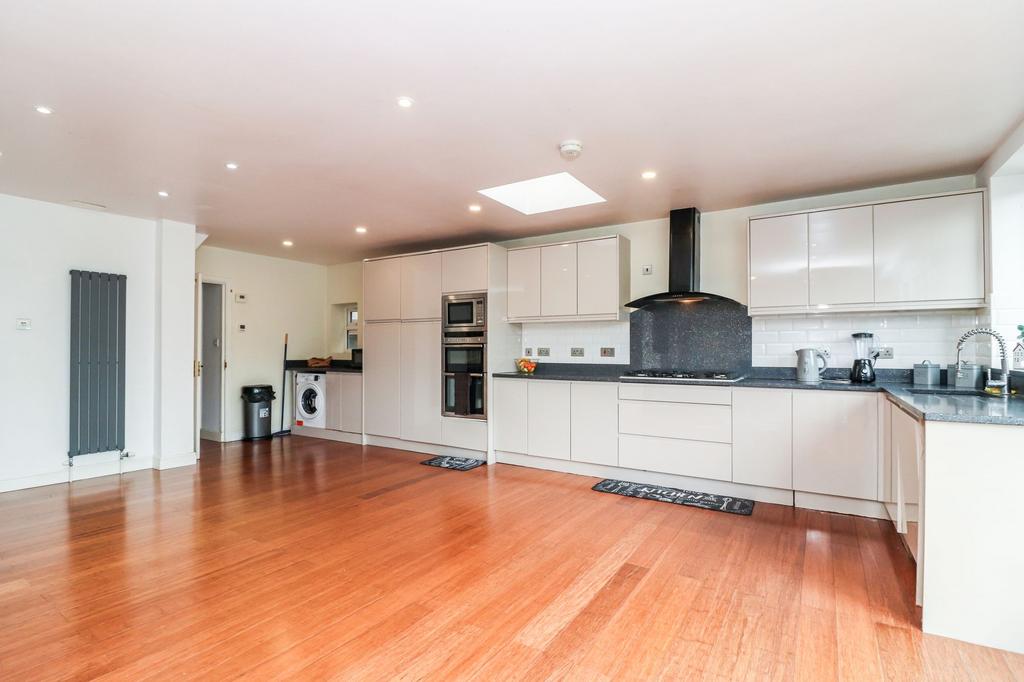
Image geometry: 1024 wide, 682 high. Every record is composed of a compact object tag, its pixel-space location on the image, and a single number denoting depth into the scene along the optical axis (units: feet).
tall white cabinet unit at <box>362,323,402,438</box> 19.15
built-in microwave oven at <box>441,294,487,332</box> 17.11
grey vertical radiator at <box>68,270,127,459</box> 14.75
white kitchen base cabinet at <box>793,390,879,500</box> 11.21
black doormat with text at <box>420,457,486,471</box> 16.35
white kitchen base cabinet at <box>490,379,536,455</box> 16.40
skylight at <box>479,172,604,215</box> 13.85
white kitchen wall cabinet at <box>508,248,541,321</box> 17.03
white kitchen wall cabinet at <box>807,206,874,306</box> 12.21
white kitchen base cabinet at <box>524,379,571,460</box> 15.52
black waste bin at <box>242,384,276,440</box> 20.80
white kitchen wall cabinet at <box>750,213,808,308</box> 12.93
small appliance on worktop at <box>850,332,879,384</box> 12.47
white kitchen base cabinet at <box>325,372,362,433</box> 20.33
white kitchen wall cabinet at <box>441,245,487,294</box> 17.08
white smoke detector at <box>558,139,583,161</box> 10.09
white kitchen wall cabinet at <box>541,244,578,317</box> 16.20
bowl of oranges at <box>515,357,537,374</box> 17.53
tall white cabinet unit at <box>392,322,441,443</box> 18.06
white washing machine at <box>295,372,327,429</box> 21.45
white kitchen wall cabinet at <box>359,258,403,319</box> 19.22
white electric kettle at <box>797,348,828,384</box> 12.96
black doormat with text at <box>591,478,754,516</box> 12.09
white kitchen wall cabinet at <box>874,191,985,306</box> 11.20
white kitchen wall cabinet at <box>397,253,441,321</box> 18.17
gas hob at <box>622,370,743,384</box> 13.34
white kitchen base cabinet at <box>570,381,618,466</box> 14.60
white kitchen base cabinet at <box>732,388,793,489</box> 12.14
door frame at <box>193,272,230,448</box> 18.48
